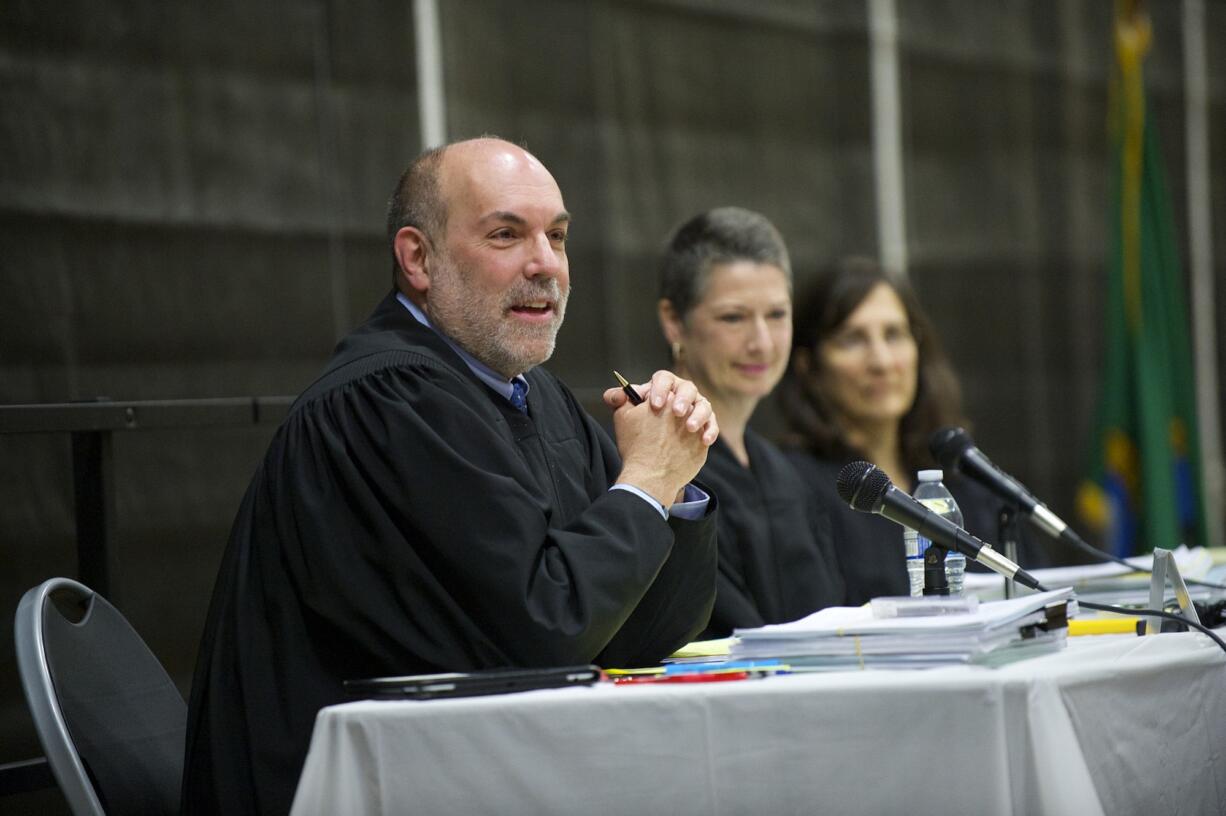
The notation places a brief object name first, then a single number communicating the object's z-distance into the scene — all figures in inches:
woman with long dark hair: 300.5
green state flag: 480.7
